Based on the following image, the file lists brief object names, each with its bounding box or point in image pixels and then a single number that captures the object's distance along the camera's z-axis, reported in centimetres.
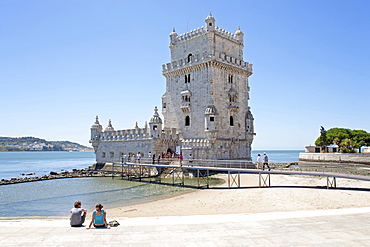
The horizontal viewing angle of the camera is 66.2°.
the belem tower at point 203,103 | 3130
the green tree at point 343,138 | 6818
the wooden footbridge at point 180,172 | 2025
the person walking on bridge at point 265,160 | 2276
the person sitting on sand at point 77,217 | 979
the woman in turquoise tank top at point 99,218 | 955
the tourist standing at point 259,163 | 2361
